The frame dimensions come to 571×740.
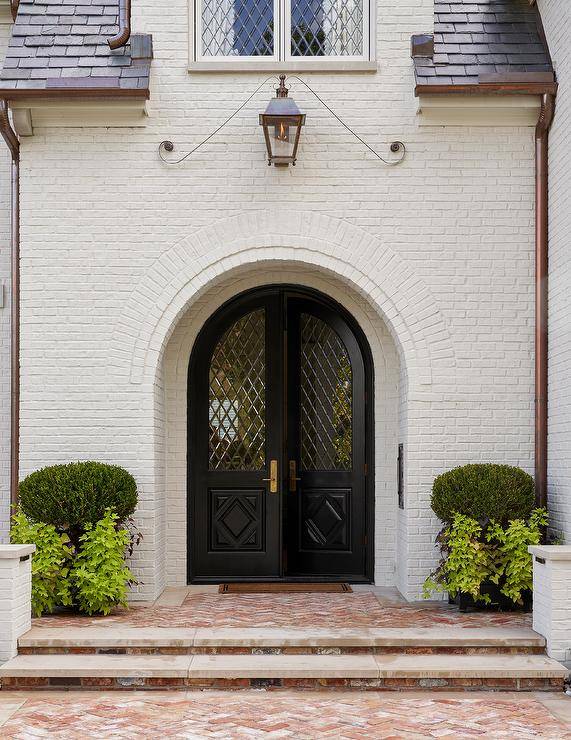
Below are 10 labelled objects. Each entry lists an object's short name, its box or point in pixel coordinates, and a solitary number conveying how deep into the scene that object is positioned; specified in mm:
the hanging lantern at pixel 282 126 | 7965
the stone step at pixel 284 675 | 6434
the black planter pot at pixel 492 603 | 7840
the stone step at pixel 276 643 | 6809
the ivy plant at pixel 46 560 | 7480
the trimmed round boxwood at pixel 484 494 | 7688
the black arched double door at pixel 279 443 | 9320
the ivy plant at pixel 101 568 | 7539
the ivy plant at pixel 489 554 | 7609
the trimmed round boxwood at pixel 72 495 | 7582
